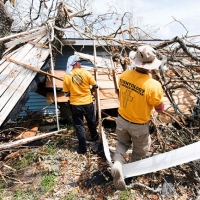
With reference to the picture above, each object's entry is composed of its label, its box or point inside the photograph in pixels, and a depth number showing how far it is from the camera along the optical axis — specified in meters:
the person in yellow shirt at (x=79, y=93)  4.54
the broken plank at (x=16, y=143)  4.17
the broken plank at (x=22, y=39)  5.59
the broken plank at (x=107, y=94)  5.61
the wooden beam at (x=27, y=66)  5.08
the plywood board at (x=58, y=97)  5.79
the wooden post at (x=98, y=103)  4.71
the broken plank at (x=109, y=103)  5.45
